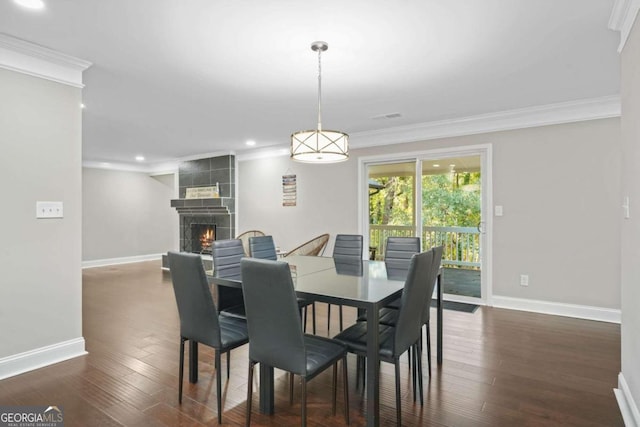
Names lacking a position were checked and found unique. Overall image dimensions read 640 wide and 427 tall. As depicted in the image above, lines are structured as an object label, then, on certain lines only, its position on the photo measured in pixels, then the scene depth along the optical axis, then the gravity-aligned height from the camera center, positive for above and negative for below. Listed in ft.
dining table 5.96 -1.53
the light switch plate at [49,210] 8.75 +0.13
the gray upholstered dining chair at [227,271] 8.82 -1.46
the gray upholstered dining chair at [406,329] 6.26 -2.28
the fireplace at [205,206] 22.66 +0.57
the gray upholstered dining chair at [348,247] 12.12 -1.19
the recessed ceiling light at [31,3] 6.49 +4.03
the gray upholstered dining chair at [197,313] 6.61 -1.98
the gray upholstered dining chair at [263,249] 11.29 -1.16
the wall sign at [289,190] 20.20 +1.44
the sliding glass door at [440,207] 15.20 +0.31
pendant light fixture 8.10 +1.71
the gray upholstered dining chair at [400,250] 10.60 -1.14
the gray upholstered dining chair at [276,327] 5.54 -1.90
